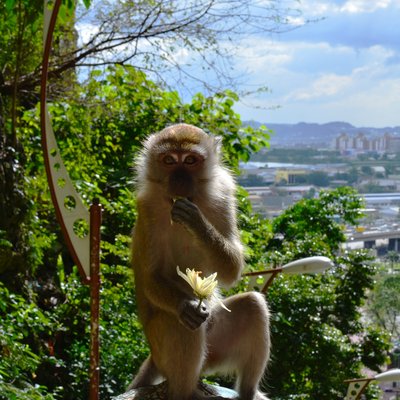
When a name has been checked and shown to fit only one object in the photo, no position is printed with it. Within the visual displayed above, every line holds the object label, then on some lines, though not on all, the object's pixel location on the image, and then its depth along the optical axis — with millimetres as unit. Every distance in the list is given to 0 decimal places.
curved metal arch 2988
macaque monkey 3166
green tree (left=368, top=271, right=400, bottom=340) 12781
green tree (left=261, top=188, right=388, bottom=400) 8086
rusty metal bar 2957
